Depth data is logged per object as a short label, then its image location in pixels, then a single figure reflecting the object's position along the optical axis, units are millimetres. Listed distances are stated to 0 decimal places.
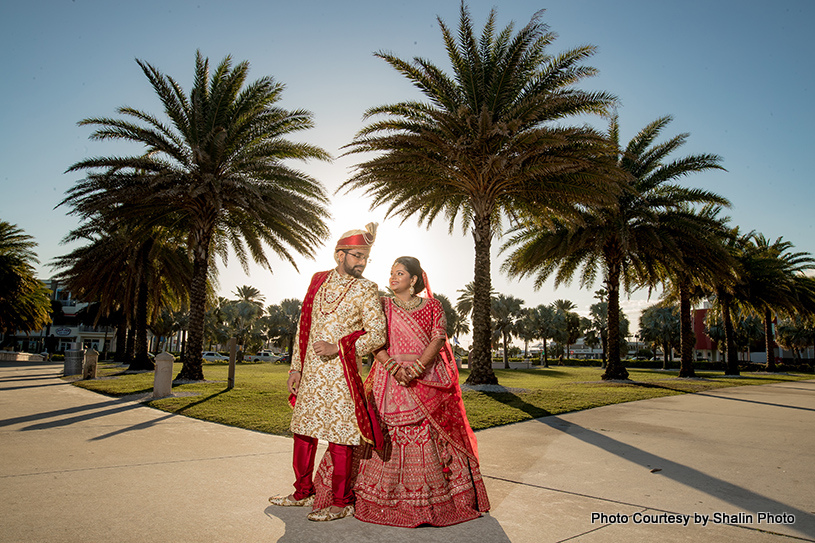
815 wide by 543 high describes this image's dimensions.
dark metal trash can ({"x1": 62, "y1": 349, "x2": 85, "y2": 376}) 17828
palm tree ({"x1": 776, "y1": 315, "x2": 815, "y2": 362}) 53281
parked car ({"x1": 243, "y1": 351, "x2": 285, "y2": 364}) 55150
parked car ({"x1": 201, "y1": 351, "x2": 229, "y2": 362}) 51312
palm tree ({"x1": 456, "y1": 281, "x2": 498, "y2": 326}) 57156
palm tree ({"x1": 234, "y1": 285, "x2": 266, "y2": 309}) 77062
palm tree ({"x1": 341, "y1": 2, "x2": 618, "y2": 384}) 12242
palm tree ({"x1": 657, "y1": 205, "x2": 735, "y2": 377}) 18078
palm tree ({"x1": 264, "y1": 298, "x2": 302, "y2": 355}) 58688
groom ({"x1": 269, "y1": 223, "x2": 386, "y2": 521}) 3287
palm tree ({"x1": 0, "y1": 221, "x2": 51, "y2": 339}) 27172
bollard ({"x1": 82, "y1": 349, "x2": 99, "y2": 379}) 16031
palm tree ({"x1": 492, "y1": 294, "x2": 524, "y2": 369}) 53500
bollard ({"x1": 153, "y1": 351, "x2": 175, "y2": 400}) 10656
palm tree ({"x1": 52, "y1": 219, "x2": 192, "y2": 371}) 20641
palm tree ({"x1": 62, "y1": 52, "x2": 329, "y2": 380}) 14305
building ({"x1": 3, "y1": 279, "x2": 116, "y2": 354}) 70625
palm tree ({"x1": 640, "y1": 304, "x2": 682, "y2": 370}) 53906
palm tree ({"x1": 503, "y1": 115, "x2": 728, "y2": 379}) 17547
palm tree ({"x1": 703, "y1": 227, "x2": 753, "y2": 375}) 25981
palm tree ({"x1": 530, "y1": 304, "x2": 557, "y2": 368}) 58906
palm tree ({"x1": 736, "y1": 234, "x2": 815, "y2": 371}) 27109
